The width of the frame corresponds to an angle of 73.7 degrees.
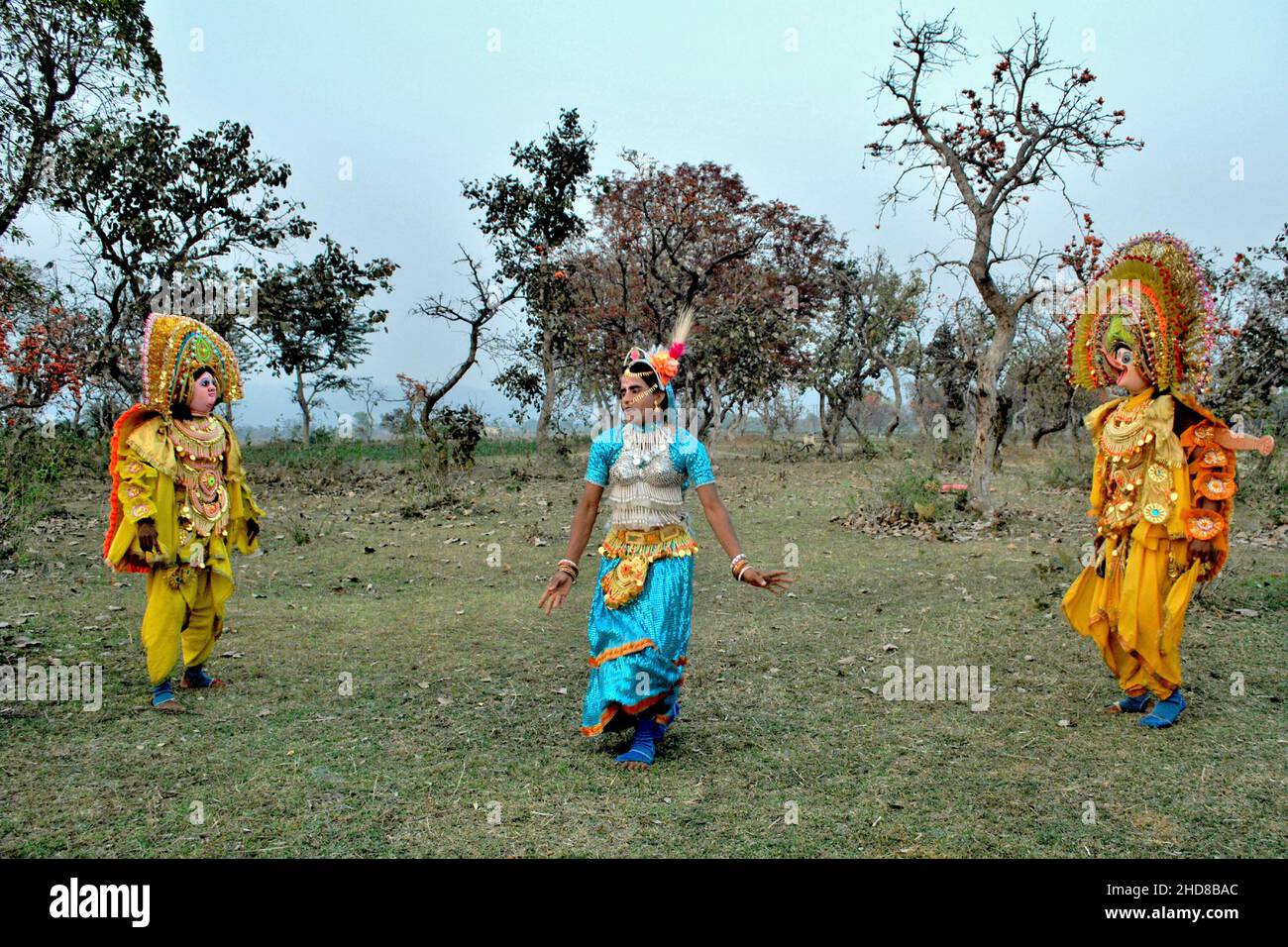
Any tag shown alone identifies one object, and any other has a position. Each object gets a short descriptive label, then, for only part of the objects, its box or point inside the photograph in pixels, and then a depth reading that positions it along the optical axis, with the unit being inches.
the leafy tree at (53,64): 332.5
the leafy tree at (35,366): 480.7
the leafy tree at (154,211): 563.5
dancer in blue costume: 164.9
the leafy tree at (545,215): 756.0
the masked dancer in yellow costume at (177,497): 197.9
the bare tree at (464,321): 671.8
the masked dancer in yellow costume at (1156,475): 185.2
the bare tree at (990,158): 416.8
